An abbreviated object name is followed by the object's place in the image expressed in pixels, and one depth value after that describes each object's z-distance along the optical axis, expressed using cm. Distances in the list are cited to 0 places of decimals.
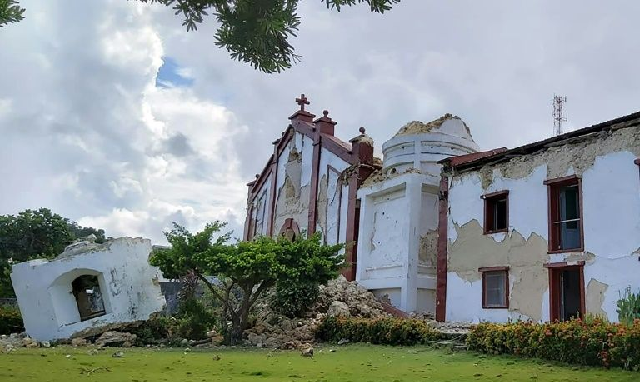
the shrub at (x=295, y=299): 1769
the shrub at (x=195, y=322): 1653
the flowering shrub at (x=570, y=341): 910
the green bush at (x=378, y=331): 1402
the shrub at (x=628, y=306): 1222
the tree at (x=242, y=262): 1474
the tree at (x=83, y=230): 5300
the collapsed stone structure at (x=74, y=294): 1648
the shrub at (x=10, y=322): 2094
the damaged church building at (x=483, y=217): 1356
